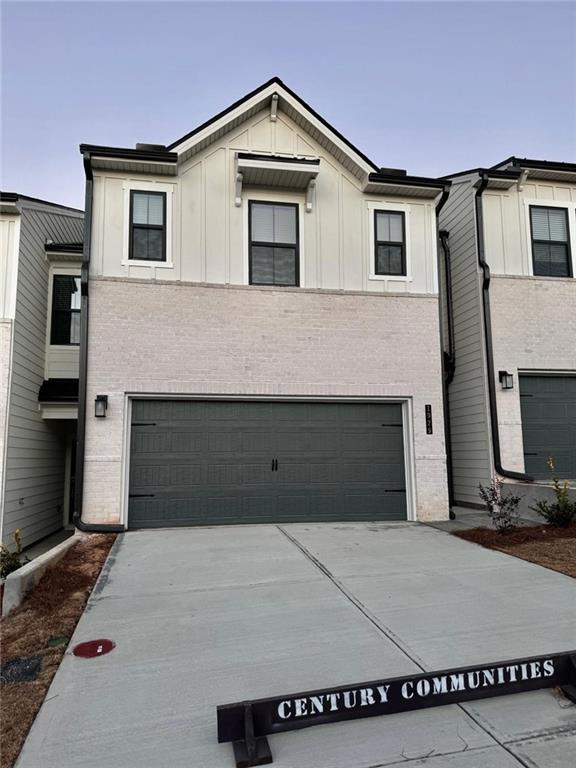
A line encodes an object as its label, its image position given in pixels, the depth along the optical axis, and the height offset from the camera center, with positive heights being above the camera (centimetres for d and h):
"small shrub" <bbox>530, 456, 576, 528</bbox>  790 -101
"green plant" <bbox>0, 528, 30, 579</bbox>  640 -142
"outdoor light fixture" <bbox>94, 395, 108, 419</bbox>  866 +70
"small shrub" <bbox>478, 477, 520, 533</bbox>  791 -109
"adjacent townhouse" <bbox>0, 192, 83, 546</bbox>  974 +184
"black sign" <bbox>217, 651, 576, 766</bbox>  267 -139
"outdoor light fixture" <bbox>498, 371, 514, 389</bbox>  1021 +125
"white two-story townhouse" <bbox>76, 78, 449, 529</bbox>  896 +208
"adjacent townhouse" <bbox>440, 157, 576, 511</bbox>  1033 +244
